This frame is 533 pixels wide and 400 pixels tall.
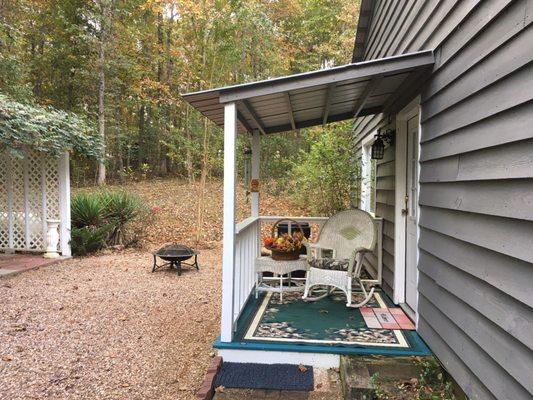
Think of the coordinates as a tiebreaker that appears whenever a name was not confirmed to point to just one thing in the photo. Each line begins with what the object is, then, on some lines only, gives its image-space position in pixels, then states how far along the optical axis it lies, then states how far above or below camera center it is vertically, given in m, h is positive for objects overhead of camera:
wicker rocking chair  3.94 -0.64
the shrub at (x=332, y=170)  8.09 +0.38
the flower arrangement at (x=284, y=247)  4.20 -0.59
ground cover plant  2.38 -1.16
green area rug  3.14 -1.15
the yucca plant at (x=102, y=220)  7.76 -0.68
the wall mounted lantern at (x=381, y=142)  4.53 +0.53
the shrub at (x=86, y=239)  7.68 -1.00
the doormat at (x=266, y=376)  2.78 -1.30
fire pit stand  6.38 -1.03
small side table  4.18 -0.80
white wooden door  3.82 -0.19
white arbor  7.61 -0.31
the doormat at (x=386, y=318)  3.46 -1.13
